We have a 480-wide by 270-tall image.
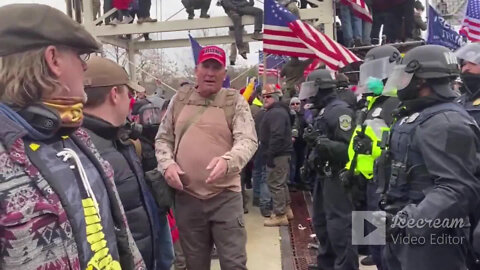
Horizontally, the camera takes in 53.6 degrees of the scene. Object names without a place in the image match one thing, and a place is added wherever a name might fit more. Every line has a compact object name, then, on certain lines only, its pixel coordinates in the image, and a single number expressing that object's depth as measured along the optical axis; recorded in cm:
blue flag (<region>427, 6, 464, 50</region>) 760
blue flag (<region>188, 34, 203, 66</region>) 605
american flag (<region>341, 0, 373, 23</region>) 887
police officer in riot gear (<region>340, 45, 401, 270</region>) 397
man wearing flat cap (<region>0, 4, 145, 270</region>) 126
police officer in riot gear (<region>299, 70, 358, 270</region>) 461
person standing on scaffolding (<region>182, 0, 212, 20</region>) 916
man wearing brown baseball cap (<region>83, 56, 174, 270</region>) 253
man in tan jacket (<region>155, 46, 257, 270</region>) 330
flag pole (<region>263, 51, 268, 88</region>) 945
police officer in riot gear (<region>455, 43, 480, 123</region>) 406
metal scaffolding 858
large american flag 667
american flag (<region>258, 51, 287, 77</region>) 1480
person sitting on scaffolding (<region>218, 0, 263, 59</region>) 877
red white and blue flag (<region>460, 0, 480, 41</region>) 943
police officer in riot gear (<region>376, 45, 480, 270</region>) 267
